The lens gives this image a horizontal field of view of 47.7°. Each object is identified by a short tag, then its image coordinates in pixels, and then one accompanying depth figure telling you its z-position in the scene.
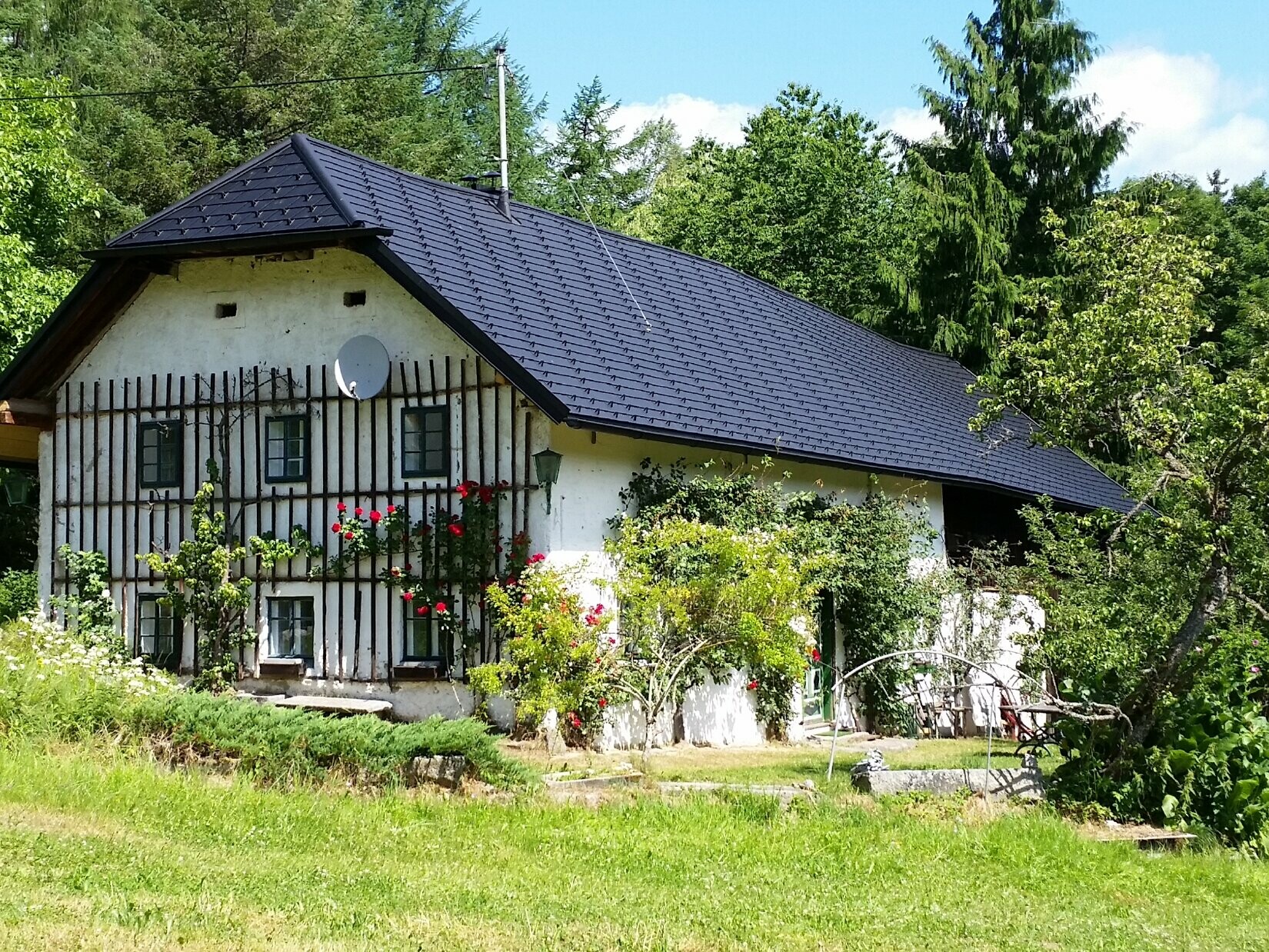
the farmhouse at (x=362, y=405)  15.48
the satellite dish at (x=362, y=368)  15.98
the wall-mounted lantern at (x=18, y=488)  20.03
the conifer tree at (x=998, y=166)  32.91
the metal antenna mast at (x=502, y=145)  18.75
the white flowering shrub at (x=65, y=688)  11.84
